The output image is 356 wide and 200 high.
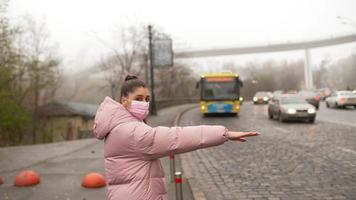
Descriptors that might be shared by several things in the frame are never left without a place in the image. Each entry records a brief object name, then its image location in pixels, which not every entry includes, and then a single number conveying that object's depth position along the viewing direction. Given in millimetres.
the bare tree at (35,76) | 36719
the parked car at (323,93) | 58128
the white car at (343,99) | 34281
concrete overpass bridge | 78438
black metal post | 32650
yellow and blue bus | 29066
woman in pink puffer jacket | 2615
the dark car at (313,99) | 35209
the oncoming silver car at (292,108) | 22203
